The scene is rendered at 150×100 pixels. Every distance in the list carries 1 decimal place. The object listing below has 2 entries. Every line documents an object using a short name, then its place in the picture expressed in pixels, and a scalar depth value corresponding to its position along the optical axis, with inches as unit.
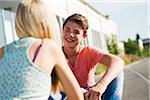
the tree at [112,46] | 1285.8
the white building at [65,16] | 387.9
